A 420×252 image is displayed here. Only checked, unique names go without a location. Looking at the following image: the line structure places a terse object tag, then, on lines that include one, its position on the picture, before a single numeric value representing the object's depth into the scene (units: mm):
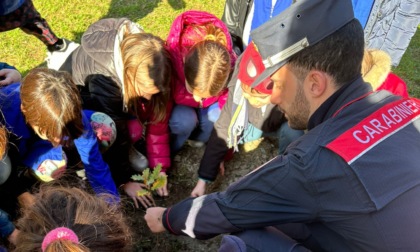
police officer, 1572
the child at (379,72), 2264
